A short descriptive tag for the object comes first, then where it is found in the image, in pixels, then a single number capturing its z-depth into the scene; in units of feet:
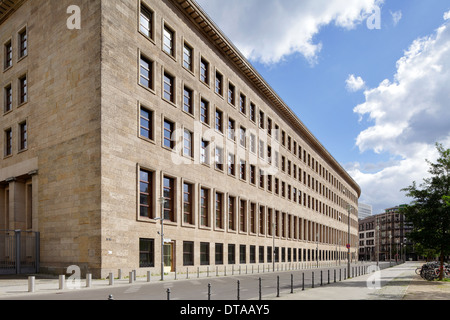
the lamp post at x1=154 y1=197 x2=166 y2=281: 94.83
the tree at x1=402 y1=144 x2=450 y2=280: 98.01
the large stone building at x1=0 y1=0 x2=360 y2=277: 100.99
